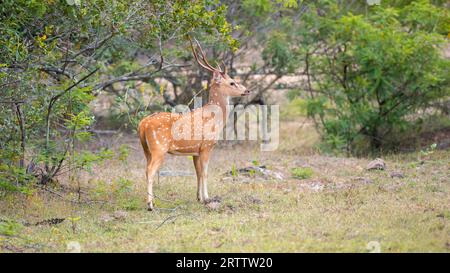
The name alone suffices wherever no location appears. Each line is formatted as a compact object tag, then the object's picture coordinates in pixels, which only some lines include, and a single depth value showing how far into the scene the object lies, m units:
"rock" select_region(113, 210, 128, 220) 8.99
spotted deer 9.46
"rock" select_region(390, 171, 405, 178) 11.35
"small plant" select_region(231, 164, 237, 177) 11.56
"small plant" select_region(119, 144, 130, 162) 10.36
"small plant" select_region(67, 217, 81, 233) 8.37
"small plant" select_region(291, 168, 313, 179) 11.70
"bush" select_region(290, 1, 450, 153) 14.50
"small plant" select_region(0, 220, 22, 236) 8.05
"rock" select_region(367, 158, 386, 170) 12.10
